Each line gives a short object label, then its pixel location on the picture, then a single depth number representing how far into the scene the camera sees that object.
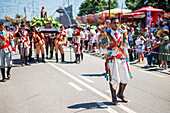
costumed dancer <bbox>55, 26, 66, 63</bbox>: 13.39
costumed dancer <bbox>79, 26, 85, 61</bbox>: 13.47
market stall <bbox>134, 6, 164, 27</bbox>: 18.92
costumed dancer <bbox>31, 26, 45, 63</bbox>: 13.08
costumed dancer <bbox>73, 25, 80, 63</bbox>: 12.99
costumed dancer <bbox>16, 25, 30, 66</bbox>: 11.98
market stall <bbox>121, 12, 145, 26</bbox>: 19.98
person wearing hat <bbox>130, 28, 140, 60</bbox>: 13.71
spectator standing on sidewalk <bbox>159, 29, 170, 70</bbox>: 10.65
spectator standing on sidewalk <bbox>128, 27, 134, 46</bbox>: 15.85
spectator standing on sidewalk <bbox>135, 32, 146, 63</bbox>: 13.16
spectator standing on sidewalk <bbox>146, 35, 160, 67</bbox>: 11.80
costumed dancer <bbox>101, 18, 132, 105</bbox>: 5.62
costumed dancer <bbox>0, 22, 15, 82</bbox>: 8.62
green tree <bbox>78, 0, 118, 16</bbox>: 73.94
